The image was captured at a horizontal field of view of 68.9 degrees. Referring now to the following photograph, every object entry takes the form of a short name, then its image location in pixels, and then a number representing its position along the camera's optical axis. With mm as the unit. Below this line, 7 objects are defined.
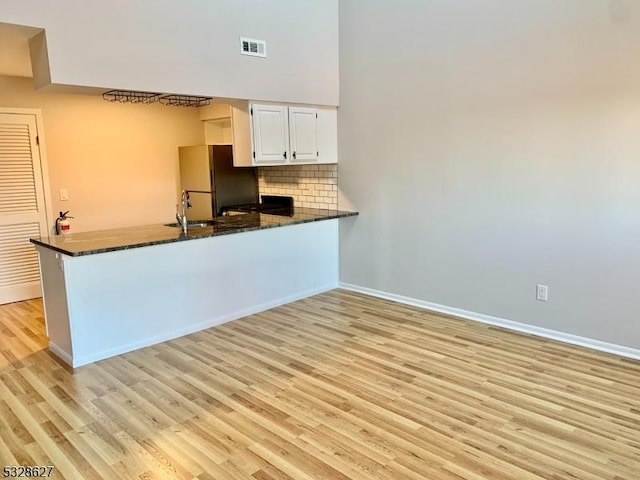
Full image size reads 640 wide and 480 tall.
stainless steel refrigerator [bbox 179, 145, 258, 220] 5539
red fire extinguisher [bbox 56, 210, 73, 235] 5074
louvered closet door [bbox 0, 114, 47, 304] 4793
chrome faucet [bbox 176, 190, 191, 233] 4105
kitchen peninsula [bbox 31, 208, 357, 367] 3381
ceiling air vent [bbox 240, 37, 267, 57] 4062
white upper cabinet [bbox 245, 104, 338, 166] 4445
